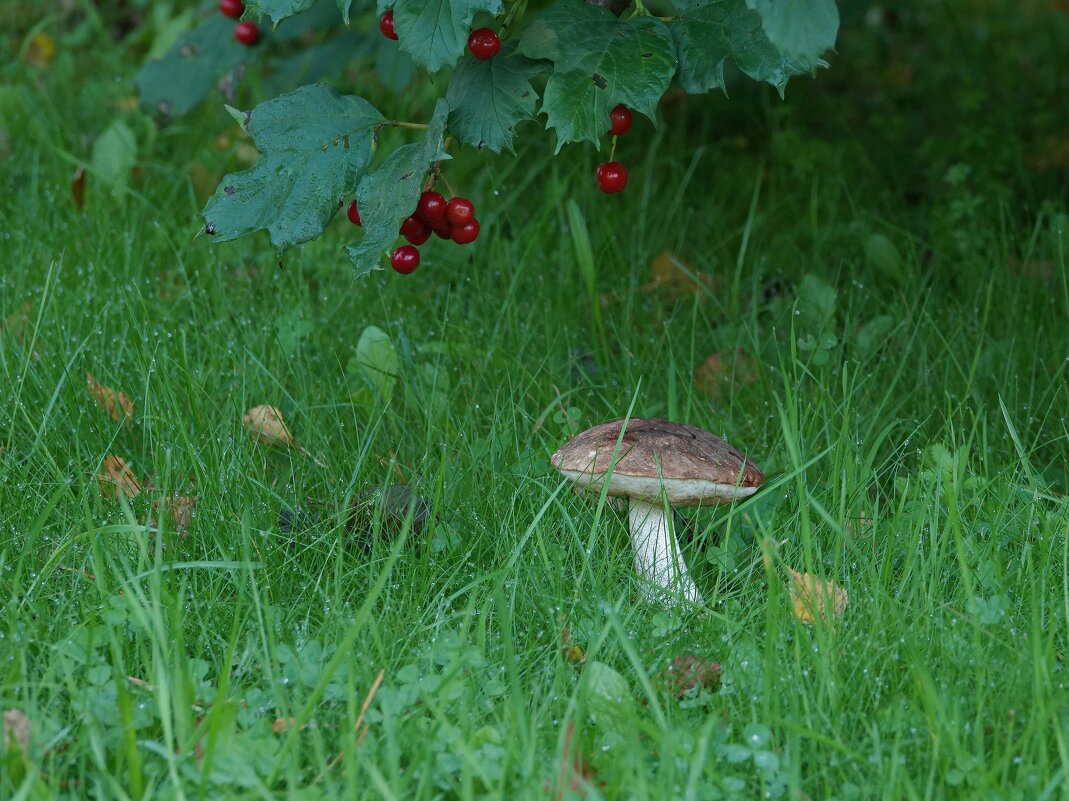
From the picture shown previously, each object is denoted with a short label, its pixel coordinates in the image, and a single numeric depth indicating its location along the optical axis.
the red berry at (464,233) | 4.18
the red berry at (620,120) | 4.07
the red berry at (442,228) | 4.16
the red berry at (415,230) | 4.11
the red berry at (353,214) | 4.08
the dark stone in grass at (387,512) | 4.36
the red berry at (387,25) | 4.08
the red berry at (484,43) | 3.84
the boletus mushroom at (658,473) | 3.91
